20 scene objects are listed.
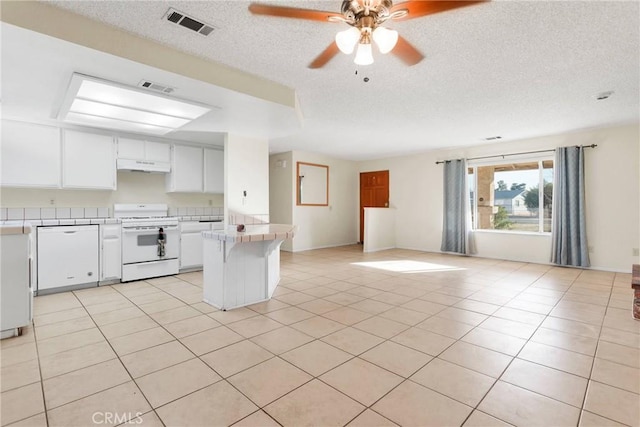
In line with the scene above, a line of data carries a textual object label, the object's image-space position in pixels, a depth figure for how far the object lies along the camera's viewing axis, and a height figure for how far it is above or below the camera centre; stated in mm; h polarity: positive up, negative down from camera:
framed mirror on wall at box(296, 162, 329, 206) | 7285 +739
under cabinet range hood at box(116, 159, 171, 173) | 4613 +763
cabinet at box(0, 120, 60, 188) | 3838 +773
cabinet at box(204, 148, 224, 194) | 5503 +792
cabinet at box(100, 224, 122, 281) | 4180 -495
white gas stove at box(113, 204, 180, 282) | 4344 -409
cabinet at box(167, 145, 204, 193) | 5145 +764
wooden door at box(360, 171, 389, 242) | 8169 +642
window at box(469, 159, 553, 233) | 5781 +363
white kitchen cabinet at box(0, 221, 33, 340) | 2473 -524
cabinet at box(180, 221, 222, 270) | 4906 -455
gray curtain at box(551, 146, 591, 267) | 5172 +45
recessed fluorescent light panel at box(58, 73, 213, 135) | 2863 +1163
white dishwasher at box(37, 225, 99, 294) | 3758 -511
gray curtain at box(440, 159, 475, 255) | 6566 +63
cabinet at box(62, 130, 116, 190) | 4203 +762
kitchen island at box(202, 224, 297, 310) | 3150 -543
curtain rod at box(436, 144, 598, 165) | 5137 +1152
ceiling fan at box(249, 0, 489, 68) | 1695 +1123
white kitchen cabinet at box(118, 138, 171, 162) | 4633 +1011
